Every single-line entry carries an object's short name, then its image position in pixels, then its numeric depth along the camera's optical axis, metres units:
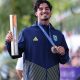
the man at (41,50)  9.36
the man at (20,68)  11.35
